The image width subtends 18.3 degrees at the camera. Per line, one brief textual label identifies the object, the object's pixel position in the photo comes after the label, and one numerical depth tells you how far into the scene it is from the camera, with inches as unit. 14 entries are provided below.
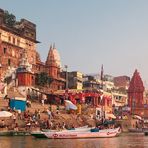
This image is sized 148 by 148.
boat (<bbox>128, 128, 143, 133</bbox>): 2694.4
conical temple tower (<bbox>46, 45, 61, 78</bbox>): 3056.1
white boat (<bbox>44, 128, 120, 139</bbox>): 1592.0
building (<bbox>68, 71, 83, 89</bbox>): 3410.2
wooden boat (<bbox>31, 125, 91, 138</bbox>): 1595.4
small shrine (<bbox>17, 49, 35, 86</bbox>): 2432.3
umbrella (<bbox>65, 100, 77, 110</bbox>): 2224.7
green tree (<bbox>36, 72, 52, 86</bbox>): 2743.6
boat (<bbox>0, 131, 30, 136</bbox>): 1658.2
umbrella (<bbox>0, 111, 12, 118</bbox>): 1652.3
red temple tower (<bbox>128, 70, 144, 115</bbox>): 3683.6
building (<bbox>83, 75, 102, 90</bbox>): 3658.0
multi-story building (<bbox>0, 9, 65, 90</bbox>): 2576.3
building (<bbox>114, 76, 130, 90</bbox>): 4704.2
